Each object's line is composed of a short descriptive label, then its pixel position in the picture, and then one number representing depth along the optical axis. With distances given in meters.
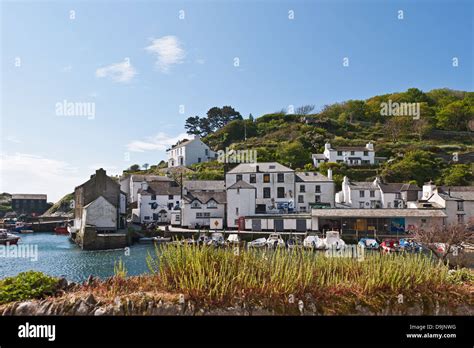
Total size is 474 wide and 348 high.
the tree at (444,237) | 20.38
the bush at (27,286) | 6.88
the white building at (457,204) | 35.19
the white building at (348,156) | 62.16
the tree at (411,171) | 54.59
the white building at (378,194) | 44.19
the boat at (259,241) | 32.23
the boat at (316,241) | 30.50
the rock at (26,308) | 6.35
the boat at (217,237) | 34.12
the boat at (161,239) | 37.16
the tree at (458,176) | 50.84
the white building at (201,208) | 41.81
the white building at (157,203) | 48.00
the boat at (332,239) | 31.19
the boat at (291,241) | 32.91
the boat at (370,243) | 31.21
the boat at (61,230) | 50.72
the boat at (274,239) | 32.74
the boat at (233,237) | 34.47
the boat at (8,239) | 39.13
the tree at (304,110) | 102.98
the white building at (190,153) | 72.98
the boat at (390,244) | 30.06
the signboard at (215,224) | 40.78
